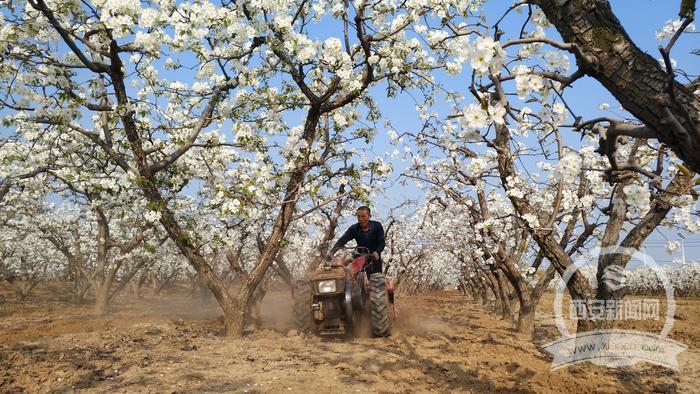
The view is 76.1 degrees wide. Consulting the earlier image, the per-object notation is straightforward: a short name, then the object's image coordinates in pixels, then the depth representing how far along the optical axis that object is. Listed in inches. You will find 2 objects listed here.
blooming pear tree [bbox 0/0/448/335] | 282.4
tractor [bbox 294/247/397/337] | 325.1
